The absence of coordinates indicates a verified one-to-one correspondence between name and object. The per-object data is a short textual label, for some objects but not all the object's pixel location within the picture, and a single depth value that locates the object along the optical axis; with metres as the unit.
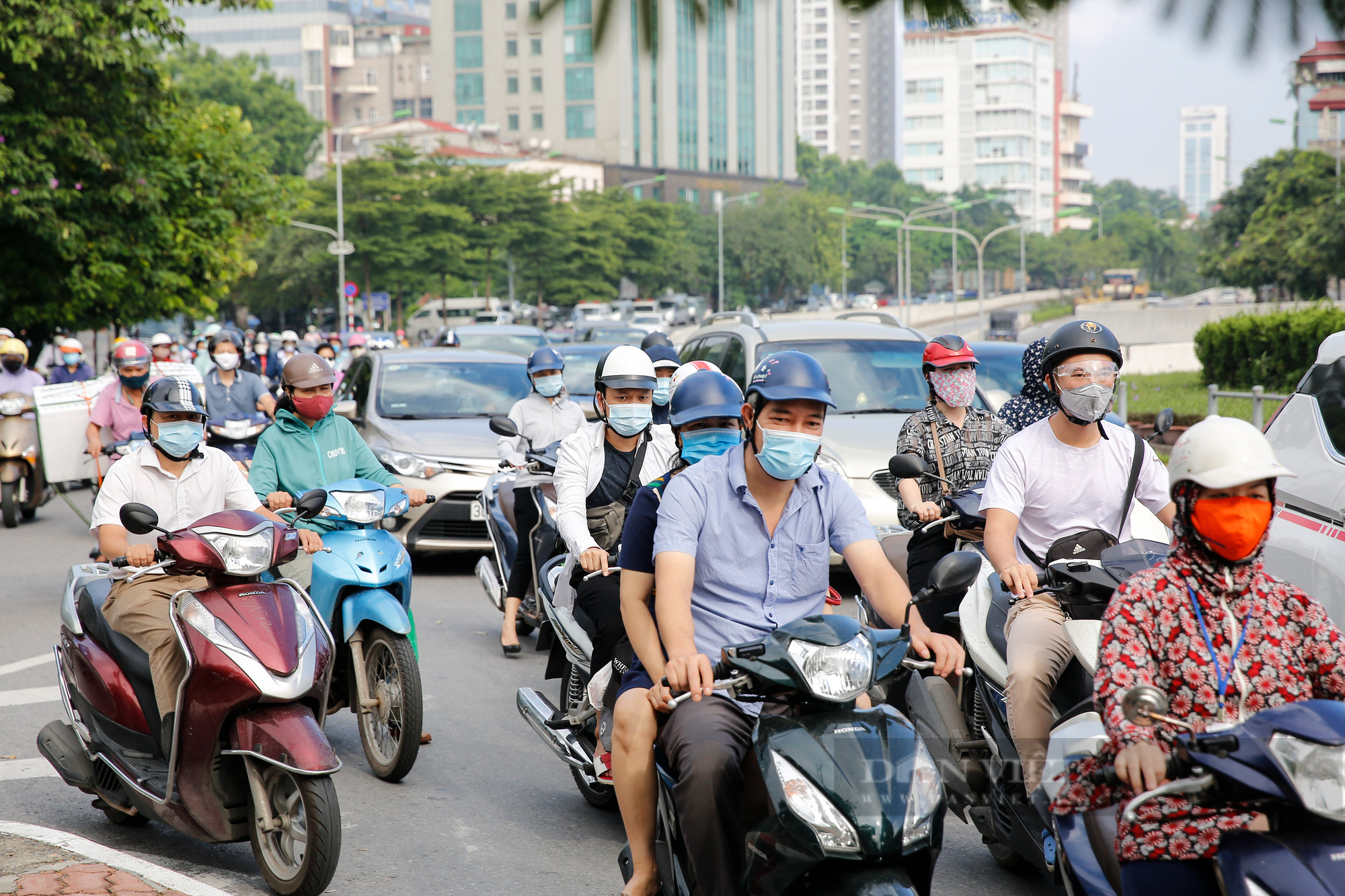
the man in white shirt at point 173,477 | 5.58
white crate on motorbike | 11.66
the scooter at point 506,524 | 7.59
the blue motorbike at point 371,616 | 5.84
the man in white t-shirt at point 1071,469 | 4.57
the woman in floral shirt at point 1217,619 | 2.91
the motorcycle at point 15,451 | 14.13
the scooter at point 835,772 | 3.01
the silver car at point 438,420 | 10.98
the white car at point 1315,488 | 5.26
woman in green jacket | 6.51
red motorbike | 4.39
